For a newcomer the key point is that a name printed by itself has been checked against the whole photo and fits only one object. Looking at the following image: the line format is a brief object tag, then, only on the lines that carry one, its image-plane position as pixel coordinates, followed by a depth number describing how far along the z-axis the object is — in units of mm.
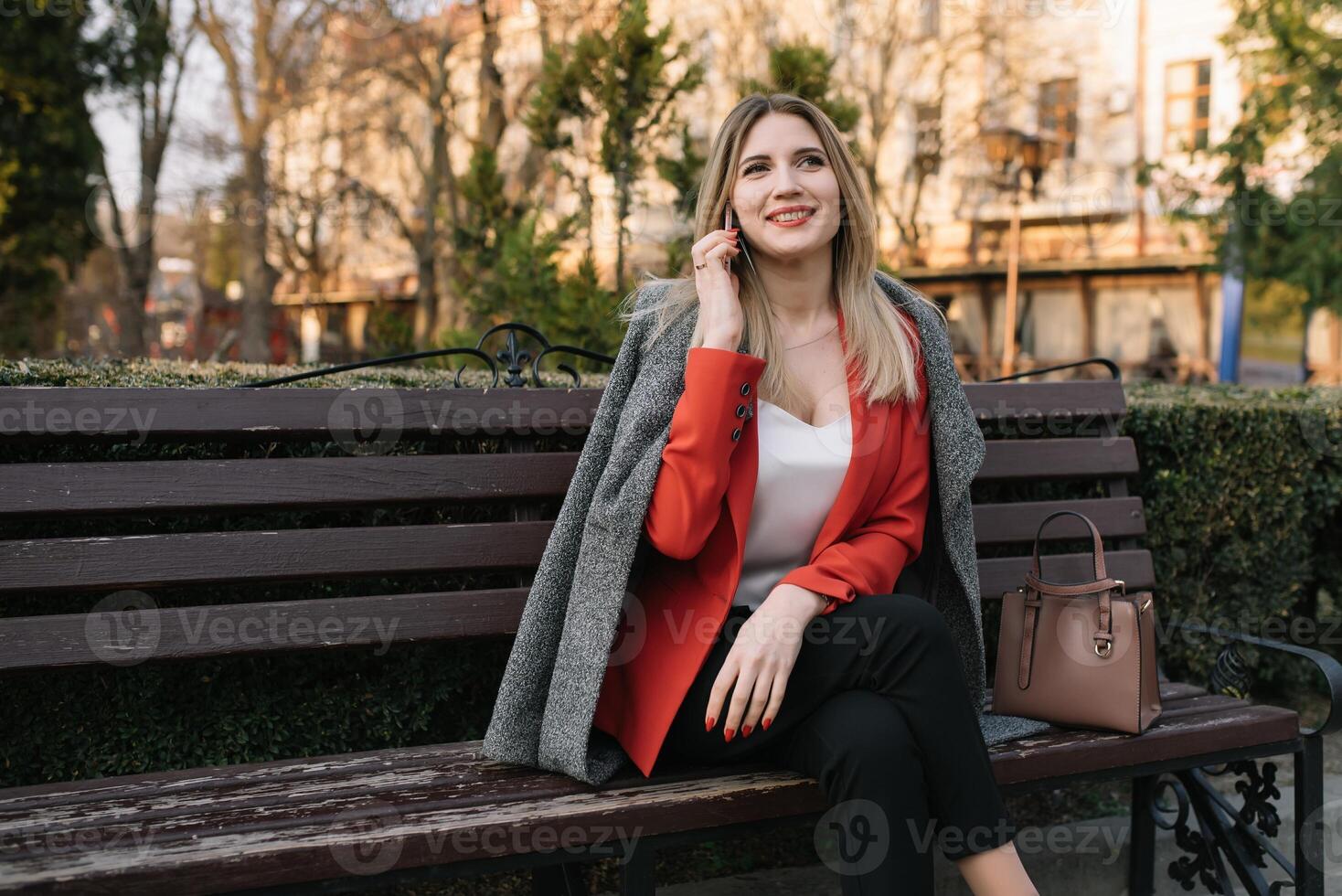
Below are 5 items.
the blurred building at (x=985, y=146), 19344
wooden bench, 1928
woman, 2094
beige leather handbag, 2508
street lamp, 15906
